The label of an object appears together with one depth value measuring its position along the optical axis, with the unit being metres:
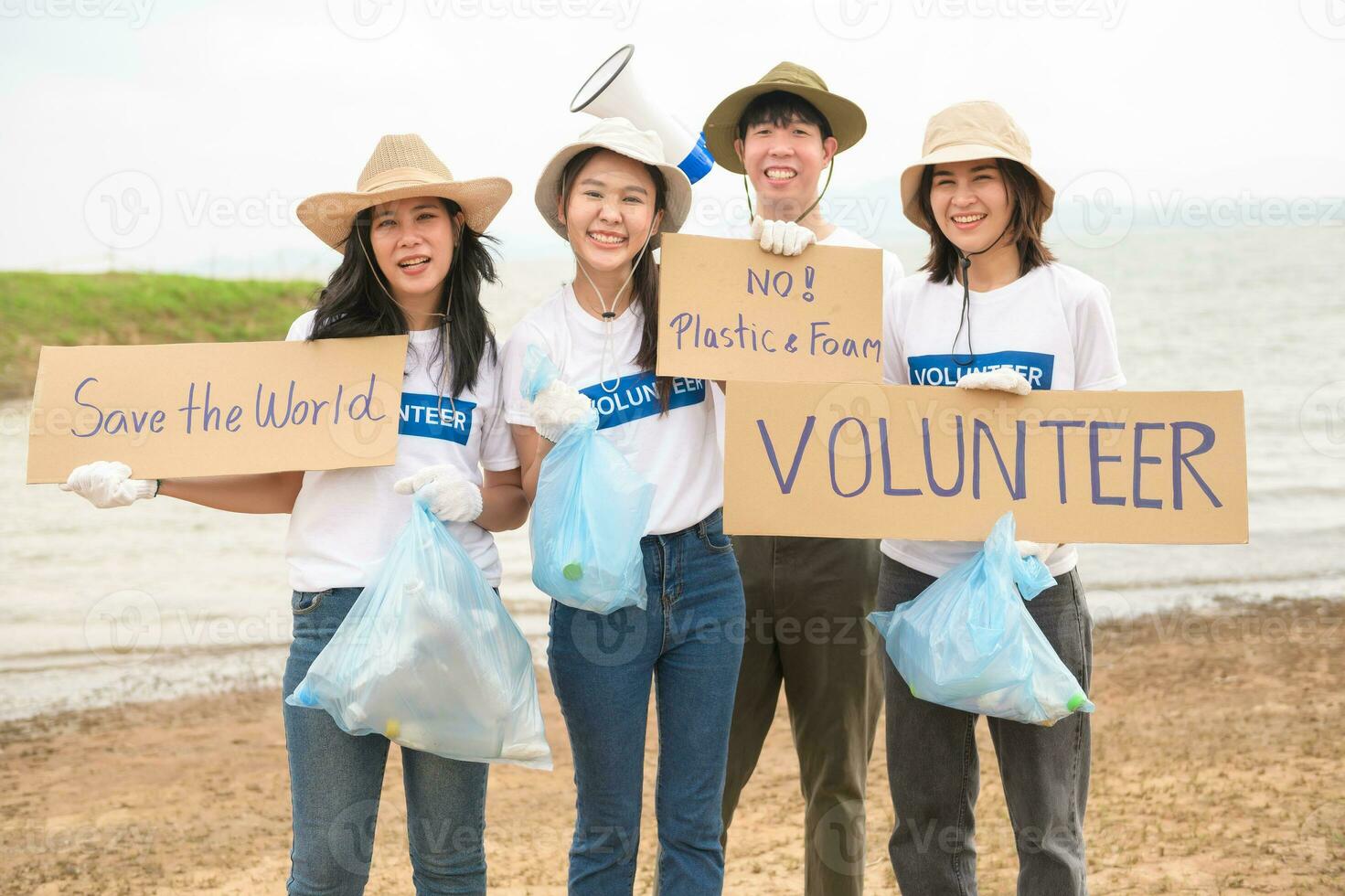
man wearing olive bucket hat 3.16
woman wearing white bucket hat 2.56
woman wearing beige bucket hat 2.63
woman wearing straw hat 2.47
